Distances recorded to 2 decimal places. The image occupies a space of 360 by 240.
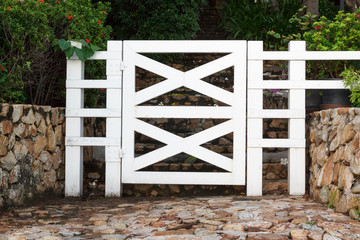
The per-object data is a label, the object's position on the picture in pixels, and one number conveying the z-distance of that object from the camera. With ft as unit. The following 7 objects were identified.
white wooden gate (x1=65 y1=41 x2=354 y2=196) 14.89
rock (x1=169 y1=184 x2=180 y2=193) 16.29
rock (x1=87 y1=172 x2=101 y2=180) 16.66
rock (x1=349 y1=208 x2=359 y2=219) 10.98
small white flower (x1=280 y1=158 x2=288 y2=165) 16.47
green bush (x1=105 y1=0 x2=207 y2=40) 24.84
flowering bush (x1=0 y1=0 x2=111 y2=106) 13.87
